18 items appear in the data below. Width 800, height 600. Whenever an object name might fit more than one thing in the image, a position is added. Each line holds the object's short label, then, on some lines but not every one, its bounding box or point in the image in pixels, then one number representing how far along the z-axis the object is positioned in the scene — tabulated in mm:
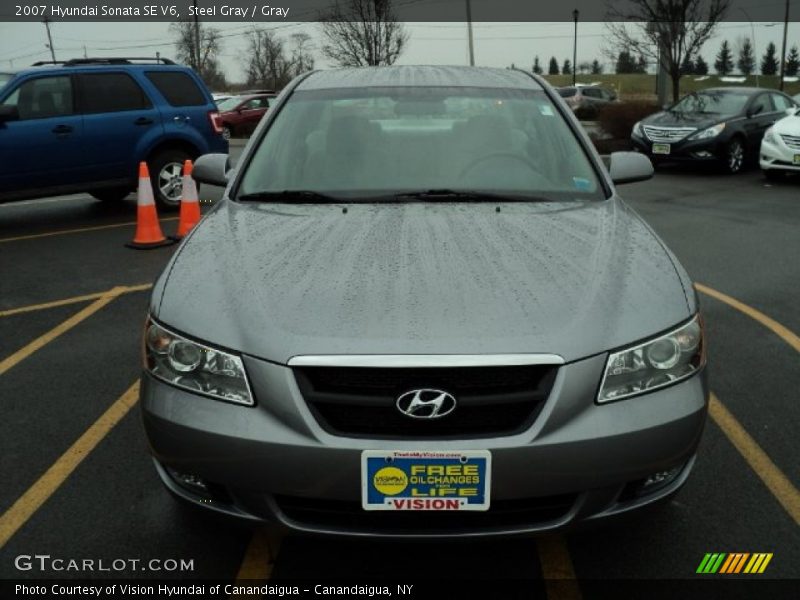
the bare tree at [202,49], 57562
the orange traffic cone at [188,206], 8258
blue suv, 9086
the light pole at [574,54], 64162
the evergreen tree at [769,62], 133000
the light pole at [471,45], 32281
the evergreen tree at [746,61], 130250
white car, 12656
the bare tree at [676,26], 21344
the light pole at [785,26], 51438
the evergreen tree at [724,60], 131500
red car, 28219
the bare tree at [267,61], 63750
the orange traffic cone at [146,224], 8234
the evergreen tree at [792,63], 115050
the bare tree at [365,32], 34531
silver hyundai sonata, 2248
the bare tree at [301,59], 62031
